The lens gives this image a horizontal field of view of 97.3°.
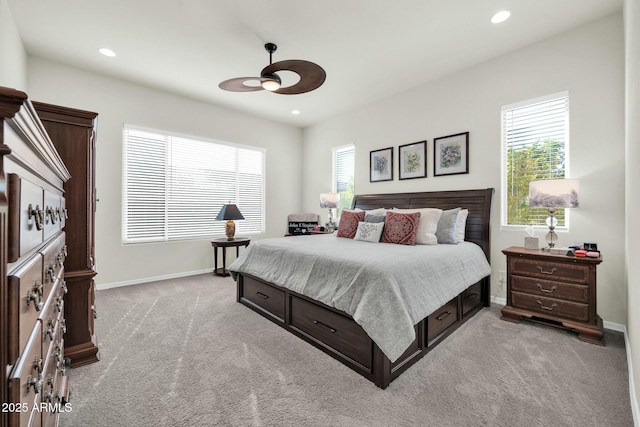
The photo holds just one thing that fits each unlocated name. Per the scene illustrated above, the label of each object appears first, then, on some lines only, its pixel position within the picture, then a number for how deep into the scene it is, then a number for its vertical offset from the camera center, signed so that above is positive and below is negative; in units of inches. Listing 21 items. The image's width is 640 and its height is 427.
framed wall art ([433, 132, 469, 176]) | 145.3 +32.4
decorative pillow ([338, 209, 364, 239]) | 146.9 -4.6
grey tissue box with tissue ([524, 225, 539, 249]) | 113.9 -10.7
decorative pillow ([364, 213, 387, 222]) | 140.4 -1.7
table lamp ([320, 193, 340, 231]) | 201.6 +8.9
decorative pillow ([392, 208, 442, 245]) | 123.6 -5.4
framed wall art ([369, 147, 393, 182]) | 179.2 +32.6
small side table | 175.2 -19.8
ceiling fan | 102.3 +53.9
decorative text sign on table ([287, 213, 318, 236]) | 225.5 -7.2
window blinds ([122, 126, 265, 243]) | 165.5 +18.5
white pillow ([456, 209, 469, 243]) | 130.2 -4.2
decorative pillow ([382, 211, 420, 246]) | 123.4 -5.9
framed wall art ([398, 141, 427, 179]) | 162.6 +32.5
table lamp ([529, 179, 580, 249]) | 101.5 +7.6
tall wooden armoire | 74.5 -3.3
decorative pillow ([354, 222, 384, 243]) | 131.7 -8.0
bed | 72.0 -24.6
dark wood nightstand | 94.9 -27.4
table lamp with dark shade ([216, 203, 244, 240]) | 180.9 -1.8
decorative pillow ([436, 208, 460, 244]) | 126.8 -5.4
